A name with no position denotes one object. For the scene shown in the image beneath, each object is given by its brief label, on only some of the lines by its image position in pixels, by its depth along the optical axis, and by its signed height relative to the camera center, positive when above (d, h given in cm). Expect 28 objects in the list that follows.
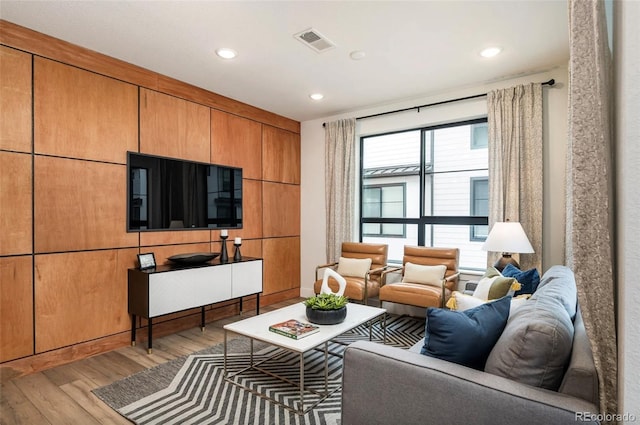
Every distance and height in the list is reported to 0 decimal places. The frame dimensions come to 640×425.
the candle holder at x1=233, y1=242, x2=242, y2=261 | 404 -46
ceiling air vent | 279 +146
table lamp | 317 -24
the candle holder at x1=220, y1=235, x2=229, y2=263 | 394 -44
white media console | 312 -72
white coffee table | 222 -83
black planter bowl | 258 -76
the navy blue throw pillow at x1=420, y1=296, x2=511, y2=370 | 143 -50
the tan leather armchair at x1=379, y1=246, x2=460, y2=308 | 351 -76
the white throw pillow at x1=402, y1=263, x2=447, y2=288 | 380 -67
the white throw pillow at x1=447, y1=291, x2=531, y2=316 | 194 -50
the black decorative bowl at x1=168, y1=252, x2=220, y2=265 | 350 -45
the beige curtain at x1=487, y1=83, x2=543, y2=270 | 348 +57
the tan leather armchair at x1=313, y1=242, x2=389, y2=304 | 395 -71
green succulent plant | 261 -67
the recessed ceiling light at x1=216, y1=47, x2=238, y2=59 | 304 +145
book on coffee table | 236 -81
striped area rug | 213 -124
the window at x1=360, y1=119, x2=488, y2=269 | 409 +33
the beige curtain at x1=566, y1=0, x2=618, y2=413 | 104 +8
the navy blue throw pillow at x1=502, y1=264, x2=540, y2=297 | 261 -50
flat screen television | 339 +22
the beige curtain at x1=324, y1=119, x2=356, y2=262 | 482 +48
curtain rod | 343 +134
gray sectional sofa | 113 -61
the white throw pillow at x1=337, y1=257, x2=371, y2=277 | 431 -65
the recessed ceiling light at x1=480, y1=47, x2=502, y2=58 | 307 +147
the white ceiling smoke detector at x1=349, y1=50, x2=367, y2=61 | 312 +146
